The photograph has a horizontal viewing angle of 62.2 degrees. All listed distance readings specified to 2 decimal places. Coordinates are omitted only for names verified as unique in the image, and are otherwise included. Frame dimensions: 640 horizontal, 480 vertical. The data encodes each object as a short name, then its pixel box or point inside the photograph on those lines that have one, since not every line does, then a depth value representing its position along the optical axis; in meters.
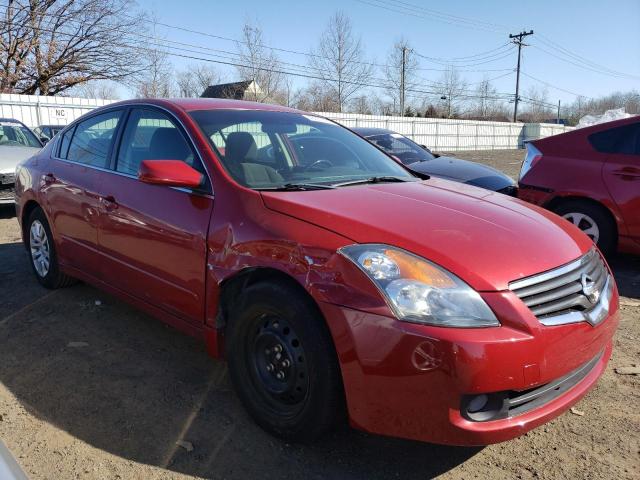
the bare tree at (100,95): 36.60
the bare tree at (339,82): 40.16
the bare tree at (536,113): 76.19
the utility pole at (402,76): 47.03
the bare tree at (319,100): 39.81
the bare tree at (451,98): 54.47
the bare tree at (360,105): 41.84
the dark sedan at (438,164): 6.93
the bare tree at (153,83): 32.81
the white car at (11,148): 8.15
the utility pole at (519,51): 50.47
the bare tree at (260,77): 33.62
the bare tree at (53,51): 29.30
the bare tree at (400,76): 47.31
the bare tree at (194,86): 44.78
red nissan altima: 2.08
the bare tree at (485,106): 59.16
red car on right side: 5.29
